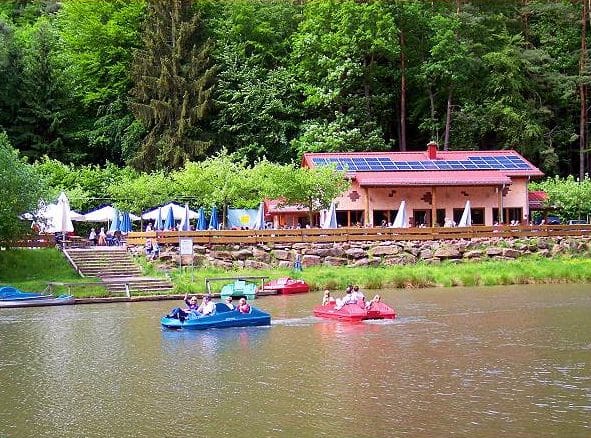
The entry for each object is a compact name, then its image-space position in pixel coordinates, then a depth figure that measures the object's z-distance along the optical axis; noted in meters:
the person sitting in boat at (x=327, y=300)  31.94
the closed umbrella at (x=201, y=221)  52.16
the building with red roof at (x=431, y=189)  56.38
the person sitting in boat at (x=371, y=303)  30.98
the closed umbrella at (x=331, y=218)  51.12
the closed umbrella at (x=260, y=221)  52.09
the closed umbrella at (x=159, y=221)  54.22
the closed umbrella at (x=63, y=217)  46.69
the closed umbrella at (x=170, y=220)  50.88
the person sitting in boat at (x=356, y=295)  31.52
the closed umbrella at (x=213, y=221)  52.18
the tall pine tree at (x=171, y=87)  70.19
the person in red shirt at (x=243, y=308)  30.09
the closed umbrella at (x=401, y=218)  51.28
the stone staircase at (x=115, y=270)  39.62
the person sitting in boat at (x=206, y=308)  30.06
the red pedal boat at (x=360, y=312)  30.72
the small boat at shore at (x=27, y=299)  36.03
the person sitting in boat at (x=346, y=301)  31.38
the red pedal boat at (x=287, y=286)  39.78
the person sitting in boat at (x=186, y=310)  29.33
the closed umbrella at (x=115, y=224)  52.47
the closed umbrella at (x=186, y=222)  50.40
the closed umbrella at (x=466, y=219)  51.81
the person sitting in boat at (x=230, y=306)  30.16
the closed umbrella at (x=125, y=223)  52.16
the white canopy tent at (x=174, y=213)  55.12
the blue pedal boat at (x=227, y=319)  29.59
